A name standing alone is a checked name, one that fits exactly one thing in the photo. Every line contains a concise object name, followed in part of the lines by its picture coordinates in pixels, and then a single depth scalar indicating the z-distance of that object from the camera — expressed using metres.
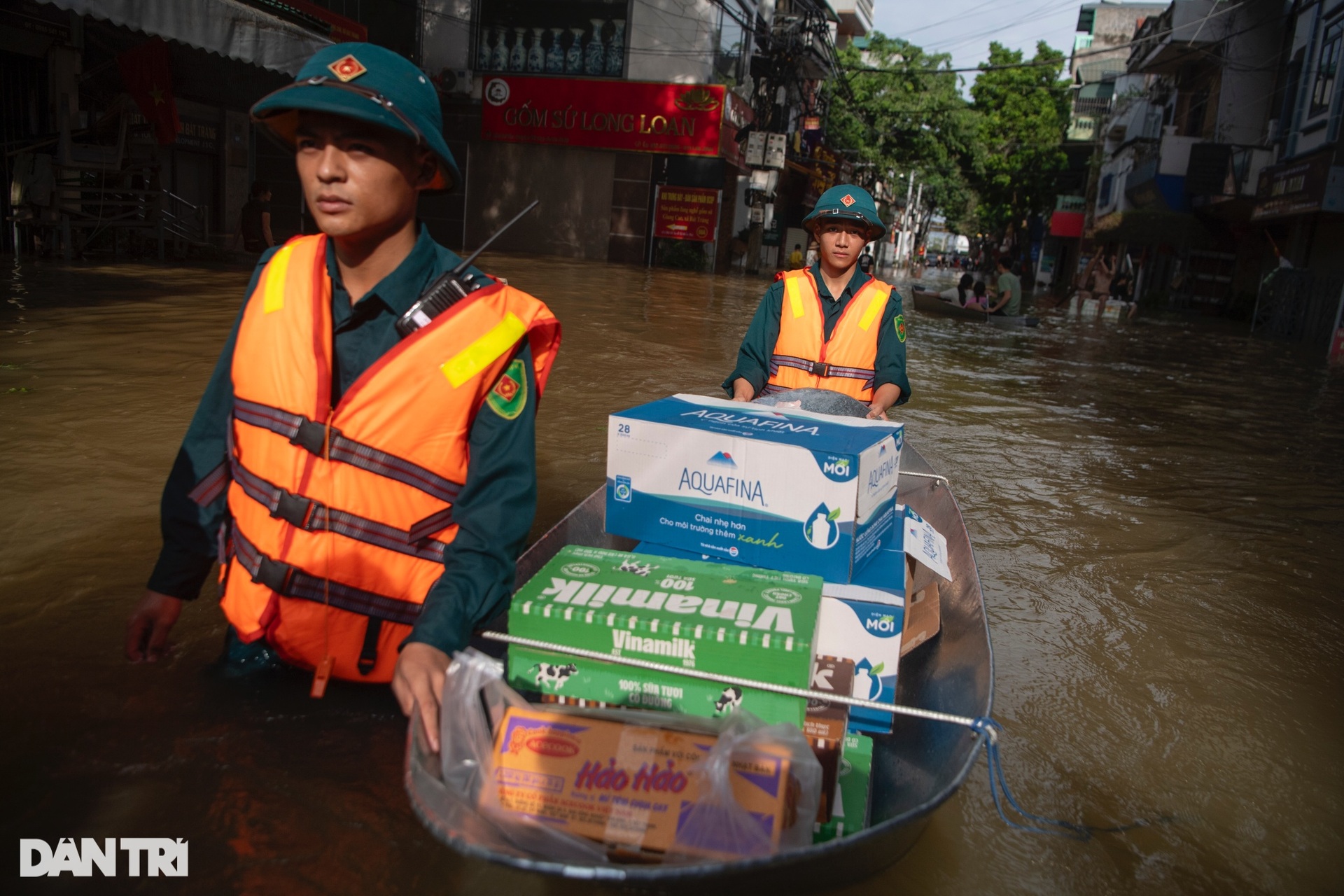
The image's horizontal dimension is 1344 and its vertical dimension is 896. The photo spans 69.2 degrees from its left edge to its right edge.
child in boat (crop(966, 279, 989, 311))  19.89
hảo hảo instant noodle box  1.67
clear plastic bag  1.64
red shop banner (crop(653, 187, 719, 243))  26.03
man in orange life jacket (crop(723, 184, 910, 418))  4.32
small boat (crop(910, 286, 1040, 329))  18.95
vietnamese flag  12.97
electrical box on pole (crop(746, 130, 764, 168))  27.83
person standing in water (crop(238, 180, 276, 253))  15.23
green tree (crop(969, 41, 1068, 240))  44.88
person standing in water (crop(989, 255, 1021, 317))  19.20
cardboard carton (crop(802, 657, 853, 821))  1.99
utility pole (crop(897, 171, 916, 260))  75.79
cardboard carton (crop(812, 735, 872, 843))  2.03
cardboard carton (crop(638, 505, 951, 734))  2.34
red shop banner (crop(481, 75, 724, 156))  25.36
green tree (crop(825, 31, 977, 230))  38.25
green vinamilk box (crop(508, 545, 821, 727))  1.89
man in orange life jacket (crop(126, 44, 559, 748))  1.93
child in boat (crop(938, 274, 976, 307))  20.42
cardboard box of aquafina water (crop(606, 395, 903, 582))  2.47
